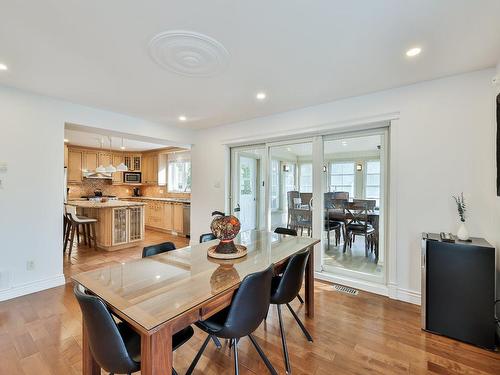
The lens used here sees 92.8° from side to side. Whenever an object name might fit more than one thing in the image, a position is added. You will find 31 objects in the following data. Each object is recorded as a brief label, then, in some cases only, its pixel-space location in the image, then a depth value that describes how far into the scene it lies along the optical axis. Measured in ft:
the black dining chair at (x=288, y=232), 9.15
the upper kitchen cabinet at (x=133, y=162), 25.73
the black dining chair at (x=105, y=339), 3.57
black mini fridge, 6.49
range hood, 22.67
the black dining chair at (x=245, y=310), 4.55
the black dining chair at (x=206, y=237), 8.87
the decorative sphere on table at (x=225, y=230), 6.37
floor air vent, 9.83
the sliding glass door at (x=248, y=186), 14.12
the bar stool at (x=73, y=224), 14.73
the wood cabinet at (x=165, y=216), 20.59
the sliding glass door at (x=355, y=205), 10.43
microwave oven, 25.25
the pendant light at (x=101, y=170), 19.69
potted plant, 7.14
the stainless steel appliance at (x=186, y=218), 19.88
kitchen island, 15.81
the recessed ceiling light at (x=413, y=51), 6.65
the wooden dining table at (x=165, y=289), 3.49
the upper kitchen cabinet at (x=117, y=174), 24.84
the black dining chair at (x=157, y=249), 6.82
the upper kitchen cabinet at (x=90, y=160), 22.88
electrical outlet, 9.64
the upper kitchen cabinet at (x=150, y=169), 24.97
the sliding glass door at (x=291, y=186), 12.17
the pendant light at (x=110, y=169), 19.40
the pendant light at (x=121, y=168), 20.09
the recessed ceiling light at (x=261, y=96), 9.82
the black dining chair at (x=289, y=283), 5.87
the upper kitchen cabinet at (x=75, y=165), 21.95
